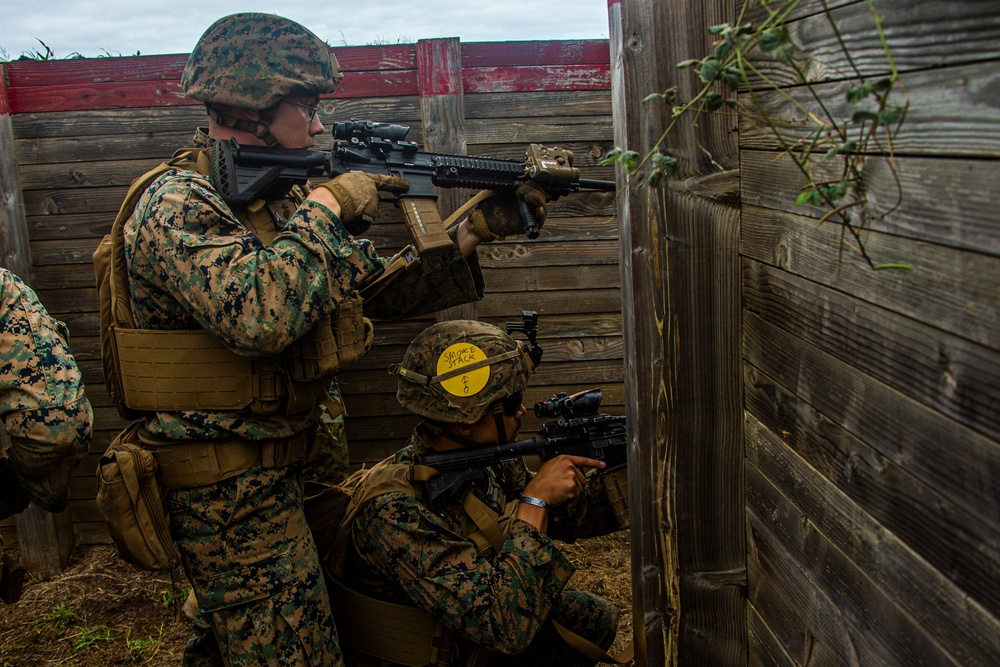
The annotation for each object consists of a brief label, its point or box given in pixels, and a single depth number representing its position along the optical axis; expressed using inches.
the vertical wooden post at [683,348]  65.0
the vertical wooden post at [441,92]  174.7
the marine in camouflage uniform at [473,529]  99.3
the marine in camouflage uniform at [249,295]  96.2
